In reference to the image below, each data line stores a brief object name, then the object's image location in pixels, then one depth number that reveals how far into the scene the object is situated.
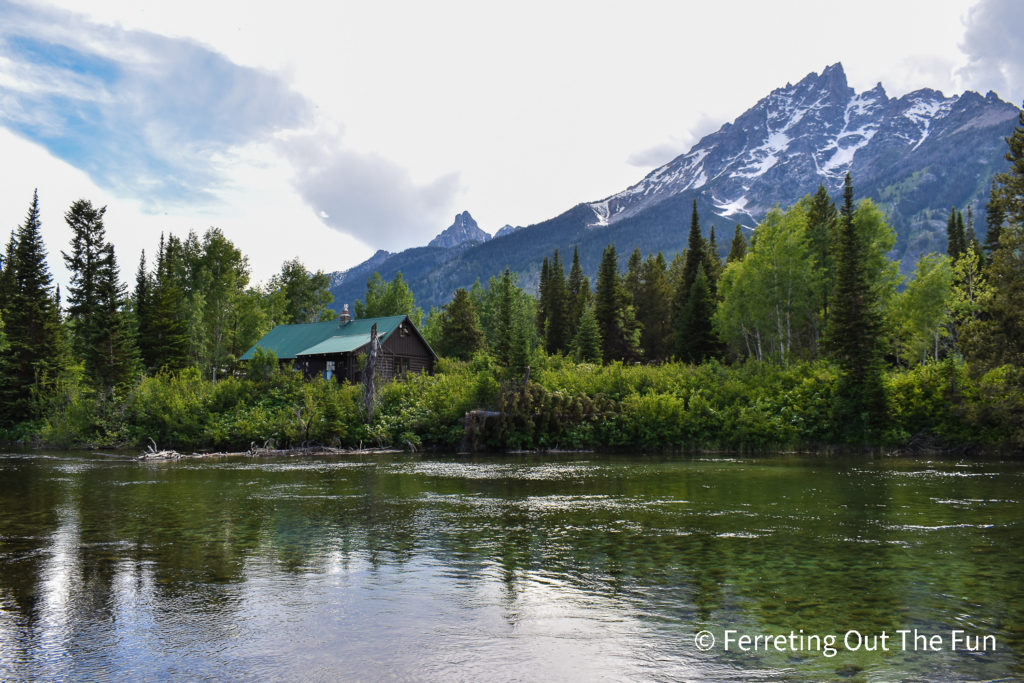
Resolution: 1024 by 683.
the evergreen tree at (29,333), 54.47
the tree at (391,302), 96.69
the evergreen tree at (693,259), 77.94
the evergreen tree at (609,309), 80.44
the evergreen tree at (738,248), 81.00
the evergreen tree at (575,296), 95.64
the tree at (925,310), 56.75
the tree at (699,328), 69.38
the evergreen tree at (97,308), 54.56
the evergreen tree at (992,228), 78.65
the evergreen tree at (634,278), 96.07
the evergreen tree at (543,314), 101.66
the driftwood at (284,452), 37.56
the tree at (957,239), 89.36
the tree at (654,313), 89.88
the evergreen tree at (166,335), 67.62
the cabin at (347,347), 60.75
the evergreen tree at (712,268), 77.70
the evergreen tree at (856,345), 38.91
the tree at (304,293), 103.44
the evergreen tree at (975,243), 78.06
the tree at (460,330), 79.12
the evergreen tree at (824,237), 57.78
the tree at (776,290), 55.72
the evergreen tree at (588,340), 71.62
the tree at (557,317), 95.81
